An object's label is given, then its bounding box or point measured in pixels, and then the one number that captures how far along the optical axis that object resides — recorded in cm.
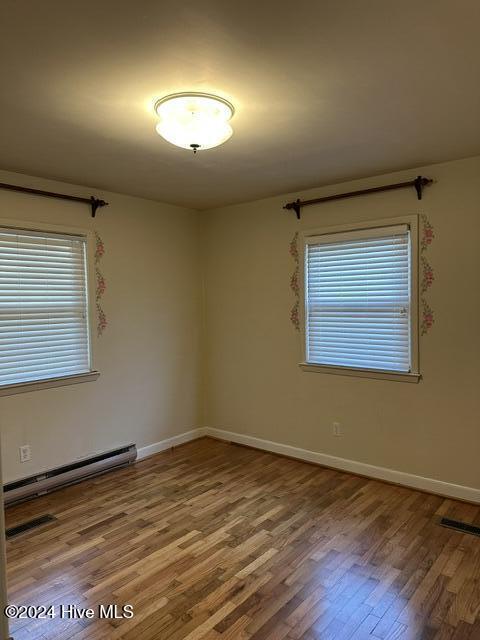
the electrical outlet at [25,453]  336
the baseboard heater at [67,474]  328
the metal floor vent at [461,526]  279
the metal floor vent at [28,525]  288
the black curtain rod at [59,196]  324
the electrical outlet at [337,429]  385
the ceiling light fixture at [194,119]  206
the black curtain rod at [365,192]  325
